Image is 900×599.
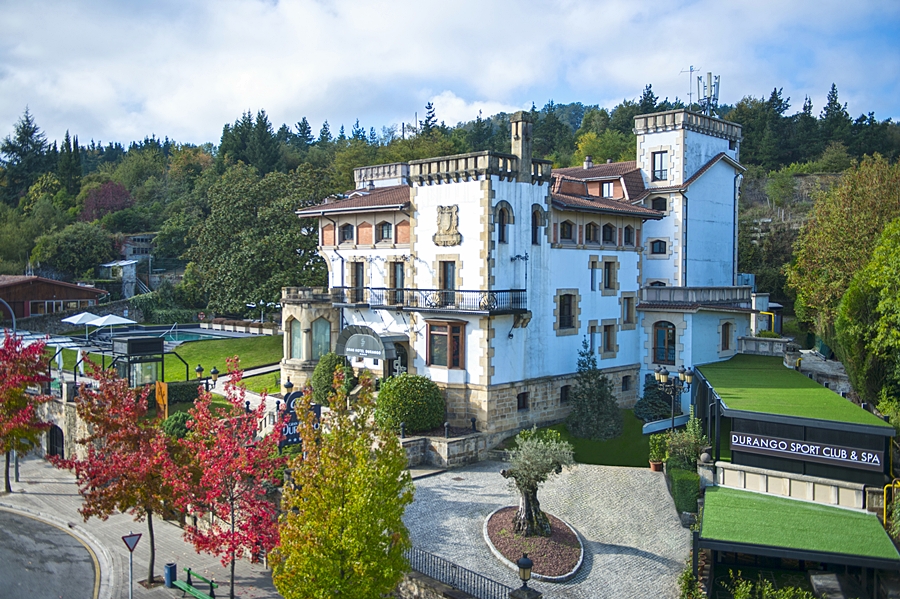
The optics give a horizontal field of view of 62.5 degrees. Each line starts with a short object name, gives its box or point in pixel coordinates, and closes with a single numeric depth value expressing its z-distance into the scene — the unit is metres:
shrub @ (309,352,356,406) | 36.12
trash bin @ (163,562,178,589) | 22.67
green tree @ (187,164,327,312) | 50.84
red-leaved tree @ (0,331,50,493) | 32.53
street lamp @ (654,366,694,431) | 28.05
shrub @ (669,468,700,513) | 24.86
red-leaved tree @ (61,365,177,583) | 22.86
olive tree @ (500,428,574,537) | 22.80
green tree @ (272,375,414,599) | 16.61
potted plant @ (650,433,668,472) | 29.80
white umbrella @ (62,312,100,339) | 48.56
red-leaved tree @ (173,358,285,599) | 20.44
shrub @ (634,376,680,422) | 37.03
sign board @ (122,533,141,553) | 21.19
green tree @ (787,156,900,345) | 39.12
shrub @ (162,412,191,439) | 32.16
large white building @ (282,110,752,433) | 32.97
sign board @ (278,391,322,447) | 29.73
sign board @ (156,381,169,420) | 35.12
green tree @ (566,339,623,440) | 34.28
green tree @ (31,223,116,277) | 83.31
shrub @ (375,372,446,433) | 30.94
